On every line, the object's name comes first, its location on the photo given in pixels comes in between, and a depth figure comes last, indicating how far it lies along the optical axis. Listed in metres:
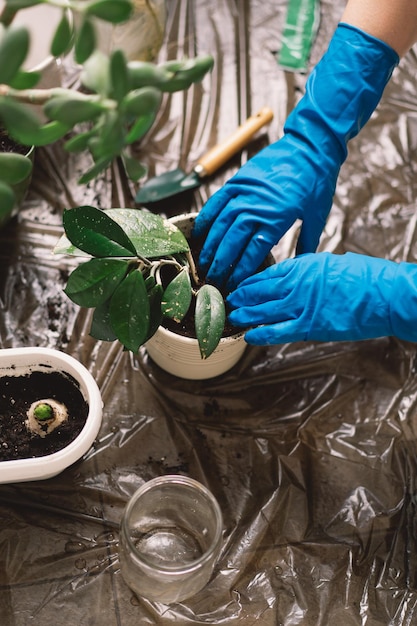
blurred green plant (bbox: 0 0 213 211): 0.56
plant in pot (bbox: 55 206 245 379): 0.83
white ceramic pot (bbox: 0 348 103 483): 0.90
